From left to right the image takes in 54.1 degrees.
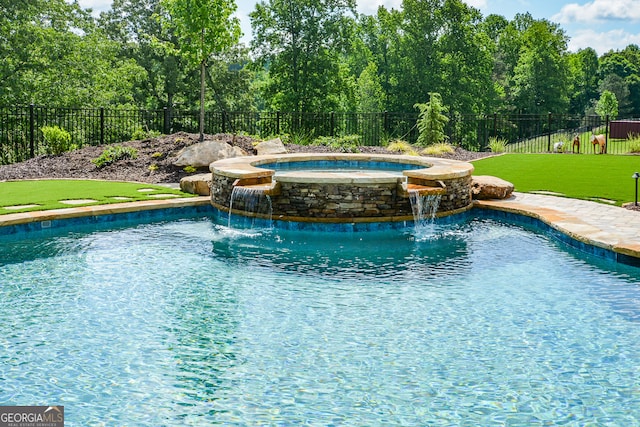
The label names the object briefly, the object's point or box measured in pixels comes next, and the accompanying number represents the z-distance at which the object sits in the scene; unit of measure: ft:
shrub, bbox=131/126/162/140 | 60.64
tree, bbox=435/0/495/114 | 137.59
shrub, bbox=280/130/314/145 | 63.00
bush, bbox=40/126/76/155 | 54.08
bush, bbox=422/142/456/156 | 60.75
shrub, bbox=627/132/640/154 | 63.94
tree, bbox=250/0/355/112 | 105.81
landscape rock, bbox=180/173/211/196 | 39.70
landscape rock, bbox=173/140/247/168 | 47.80
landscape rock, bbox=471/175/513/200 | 37.70
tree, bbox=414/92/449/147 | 68.23
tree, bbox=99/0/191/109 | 115.65
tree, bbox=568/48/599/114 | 219.82
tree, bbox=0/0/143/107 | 81.41
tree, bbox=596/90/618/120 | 175.94
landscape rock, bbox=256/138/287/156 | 51.72
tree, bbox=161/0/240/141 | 49.16
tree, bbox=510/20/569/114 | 170.19
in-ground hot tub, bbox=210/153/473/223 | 32.01
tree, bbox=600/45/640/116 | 212.64
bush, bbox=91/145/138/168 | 49.60
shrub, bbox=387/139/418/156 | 60.70
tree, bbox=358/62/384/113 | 154.71
